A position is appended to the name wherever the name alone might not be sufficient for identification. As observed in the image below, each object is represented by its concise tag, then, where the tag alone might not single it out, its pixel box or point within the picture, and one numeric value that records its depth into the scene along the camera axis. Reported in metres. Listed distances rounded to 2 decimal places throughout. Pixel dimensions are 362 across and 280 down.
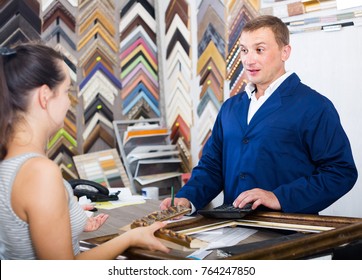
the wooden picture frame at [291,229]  1.27
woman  1.23
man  2.03
